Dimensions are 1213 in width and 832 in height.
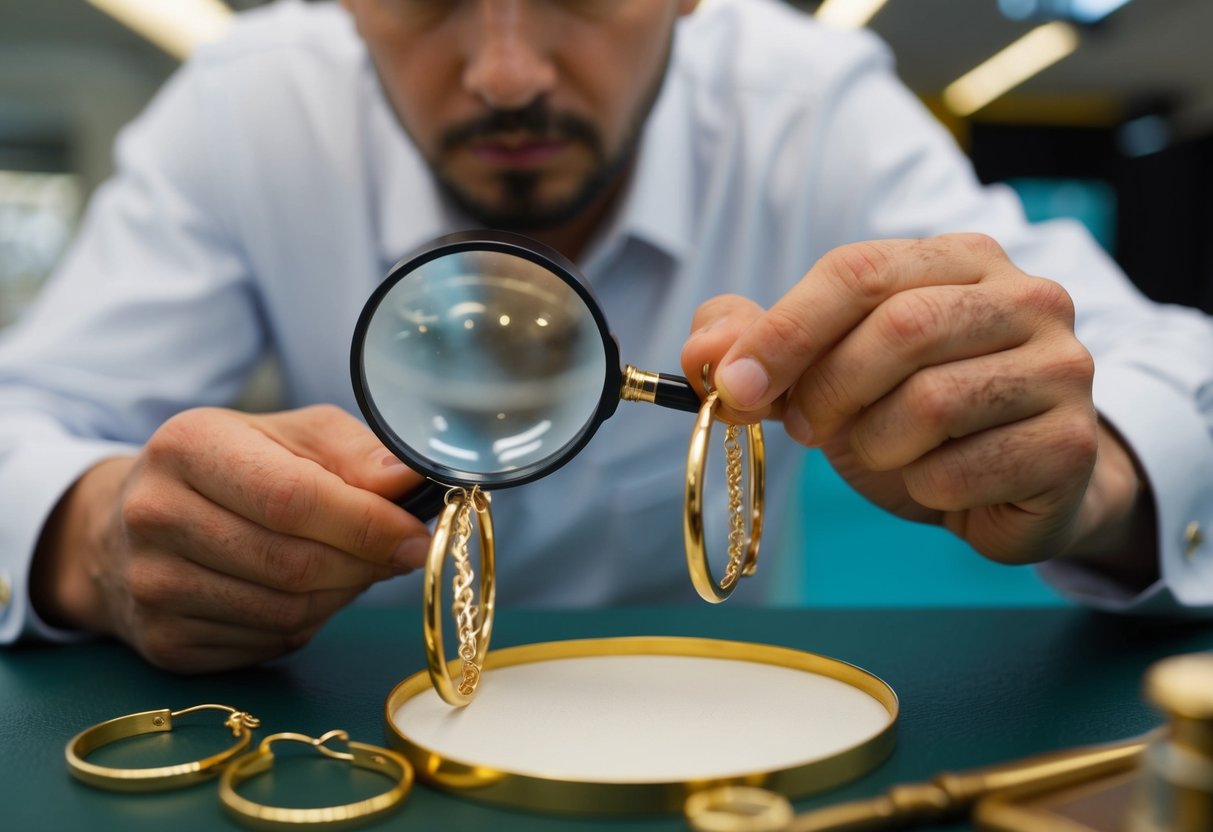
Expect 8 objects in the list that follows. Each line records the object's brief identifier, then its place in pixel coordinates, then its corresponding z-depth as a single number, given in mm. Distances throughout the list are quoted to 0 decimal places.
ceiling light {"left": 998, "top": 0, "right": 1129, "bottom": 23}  2682
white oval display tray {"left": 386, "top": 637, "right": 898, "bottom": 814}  359
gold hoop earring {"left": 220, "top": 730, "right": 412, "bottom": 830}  352
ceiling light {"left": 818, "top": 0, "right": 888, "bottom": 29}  2940
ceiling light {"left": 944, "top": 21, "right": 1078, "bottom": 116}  3592
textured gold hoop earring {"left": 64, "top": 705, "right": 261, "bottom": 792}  375
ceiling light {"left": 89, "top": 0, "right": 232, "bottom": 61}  2889
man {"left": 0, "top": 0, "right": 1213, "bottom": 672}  446
